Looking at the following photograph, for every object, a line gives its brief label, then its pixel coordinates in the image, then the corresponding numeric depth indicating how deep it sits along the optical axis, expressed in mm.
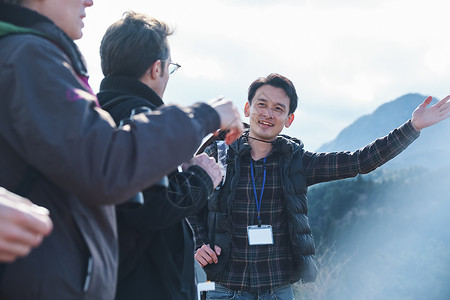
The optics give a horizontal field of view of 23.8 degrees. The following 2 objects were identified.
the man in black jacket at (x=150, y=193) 3008
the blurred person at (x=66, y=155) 2058
